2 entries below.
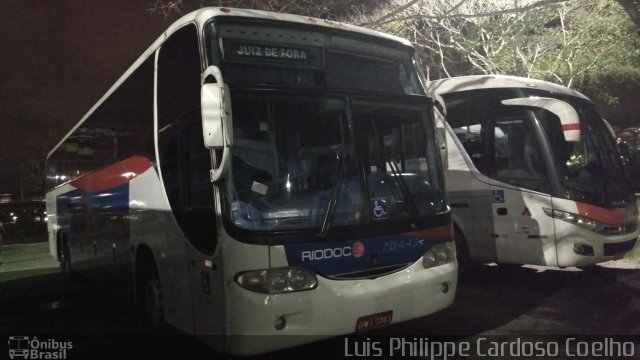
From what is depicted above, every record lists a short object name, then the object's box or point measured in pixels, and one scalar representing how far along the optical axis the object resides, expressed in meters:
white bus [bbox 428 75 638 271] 6.24
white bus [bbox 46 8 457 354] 3.74
